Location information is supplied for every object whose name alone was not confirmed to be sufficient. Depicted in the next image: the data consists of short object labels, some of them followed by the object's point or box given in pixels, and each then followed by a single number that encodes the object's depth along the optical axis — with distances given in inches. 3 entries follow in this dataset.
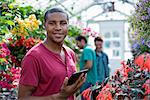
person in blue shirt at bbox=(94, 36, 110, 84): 174.0
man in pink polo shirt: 55.9
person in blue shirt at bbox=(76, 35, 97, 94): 165.7
